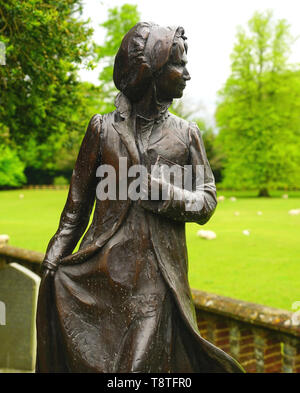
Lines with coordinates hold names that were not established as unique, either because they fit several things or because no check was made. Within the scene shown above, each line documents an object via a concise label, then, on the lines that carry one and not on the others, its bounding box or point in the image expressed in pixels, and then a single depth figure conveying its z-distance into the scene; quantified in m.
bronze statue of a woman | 2.12
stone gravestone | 5.11
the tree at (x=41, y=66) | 5.52
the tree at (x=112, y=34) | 23.83
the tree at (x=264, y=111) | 31.58
